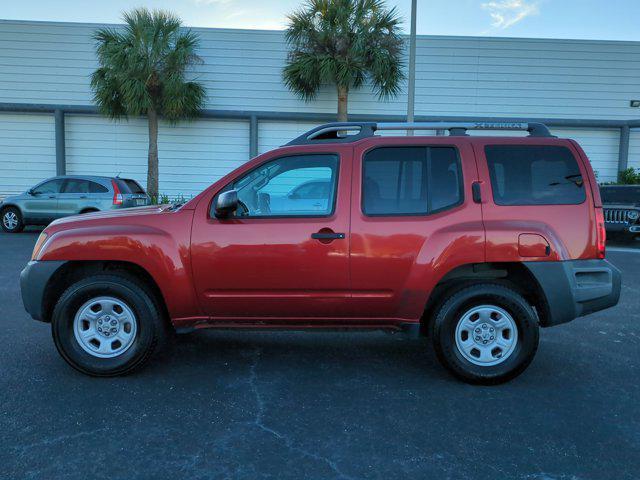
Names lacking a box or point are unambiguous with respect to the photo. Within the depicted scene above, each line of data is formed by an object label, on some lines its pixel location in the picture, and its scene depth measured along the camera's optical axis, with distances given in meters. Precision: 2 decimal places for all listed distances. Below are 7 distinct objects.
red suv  3.86
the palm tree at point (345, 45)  16.28
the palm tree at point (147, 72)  16.41
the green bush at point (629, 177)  18.20
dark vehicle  11.76
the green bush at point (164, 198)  17.71
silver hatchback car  13.39
